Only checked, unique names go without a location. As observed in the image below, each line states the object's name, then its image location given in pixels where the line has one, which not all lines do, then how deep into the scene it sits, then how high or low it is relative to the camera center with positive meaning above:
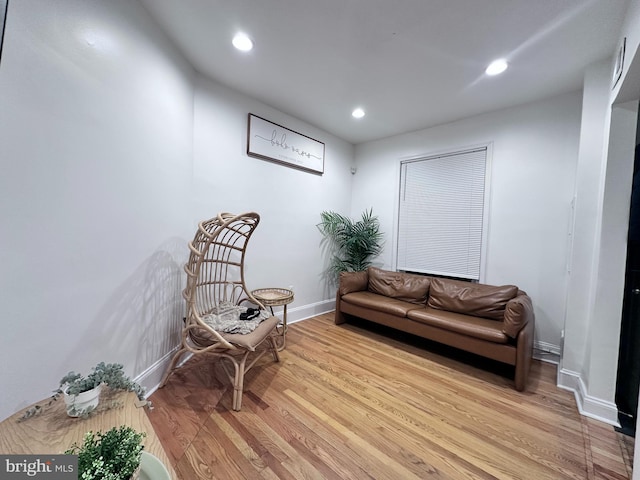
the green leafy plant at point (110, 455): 0.56 -0.59
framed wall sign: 2.79 +1.12
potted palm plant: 3.75 -0.12
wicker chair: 1.71 -0.74
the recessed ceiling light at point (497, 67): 2.01 +1.52
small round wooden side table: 2.48 -0.75
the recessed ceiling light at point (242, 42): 1.85 +1.52
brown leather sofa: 2.02 -0.84
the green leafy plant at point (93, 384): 0.87 -0.66
